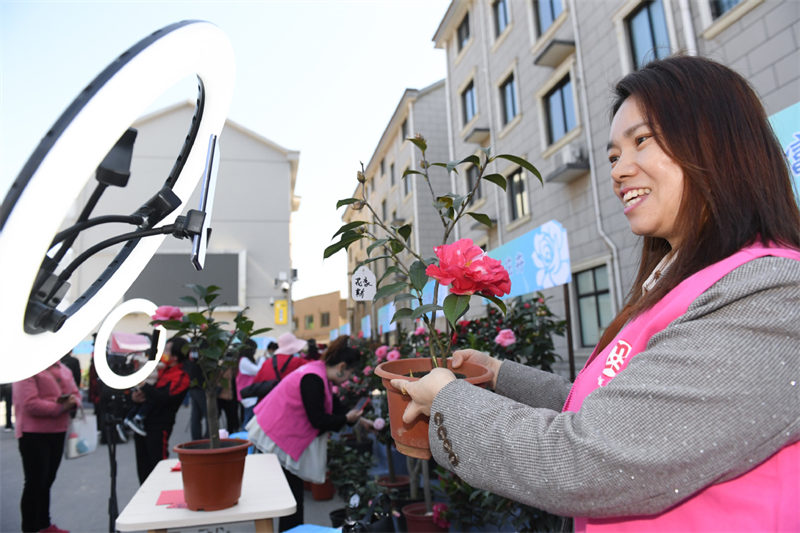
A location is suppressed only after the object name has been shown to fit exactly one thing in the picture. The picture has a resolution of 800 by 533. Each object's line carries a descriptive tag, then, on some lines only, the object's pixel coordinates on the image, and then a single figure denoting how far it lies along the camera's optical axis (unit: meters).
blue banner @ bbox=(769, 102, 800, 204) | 2.26
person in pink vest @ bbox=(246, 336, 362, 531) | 3.45
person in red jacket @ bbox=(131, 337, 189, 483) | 4.56
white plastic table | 1.96
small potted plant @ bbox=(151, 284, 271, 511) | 2.04
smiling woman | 0.66
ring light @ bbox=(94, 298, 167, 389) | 1.53
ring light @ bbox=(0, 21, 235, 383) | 0.57
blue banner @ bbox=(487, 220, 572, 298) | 4.59
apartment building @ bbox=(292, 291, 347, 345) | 38.91
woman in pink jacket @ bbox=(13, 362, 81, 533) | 3.85
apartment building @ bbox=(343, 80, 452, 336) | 17.09
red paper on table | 2.14
